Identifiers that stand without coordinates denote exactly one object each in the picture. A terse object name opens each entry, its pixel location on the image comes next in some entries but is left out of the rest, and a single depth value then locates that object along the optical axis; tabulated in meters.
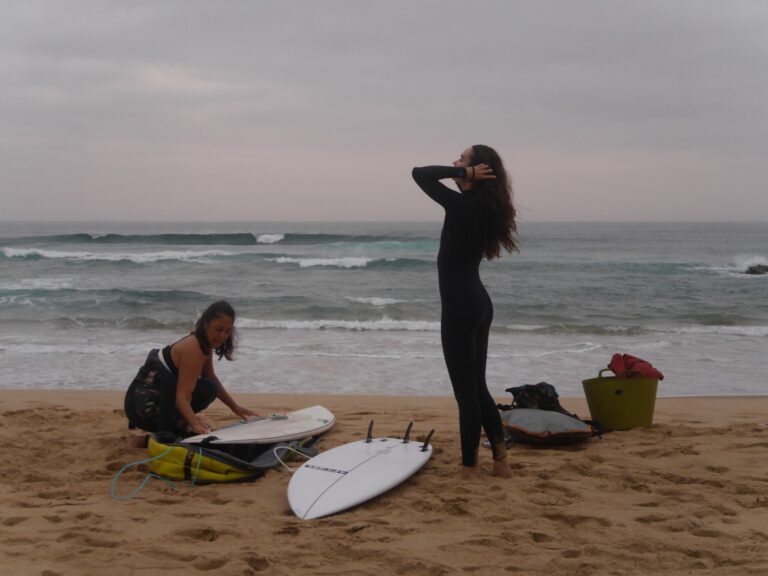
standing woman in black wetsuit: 3.64
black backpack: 5.12
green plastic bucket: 5.05
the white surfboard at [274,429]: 4.27
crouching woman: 4.28
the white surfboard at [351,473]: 3.48
